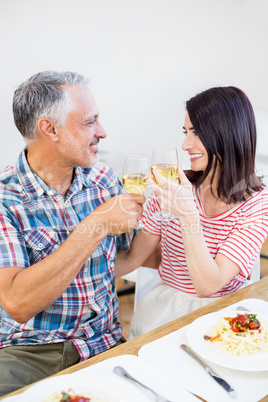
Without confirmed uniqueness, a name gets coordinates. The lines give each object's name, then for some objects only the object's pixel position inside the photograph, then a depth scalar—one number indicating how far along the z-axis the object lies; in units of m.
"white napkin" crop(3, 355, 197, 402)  0.79
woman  1.46
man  1.25
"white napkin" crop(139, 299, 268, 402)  0.81
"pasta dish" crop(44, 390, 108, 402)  0.72
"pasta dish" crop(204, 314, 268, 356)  0.91
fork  0.79
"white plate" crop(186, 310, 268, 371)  0.86
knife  0.82
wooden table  0.92
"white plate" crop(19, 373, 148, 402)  0.73
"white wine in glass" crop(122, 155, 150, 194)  1.26
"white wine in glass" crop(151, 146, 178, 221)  1.31
